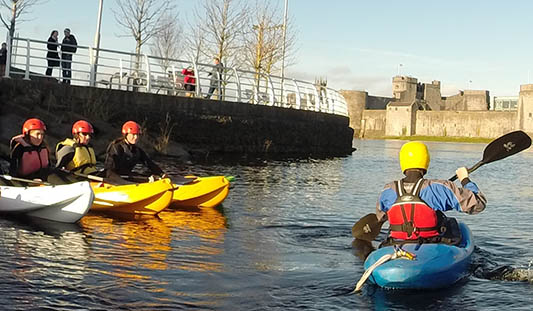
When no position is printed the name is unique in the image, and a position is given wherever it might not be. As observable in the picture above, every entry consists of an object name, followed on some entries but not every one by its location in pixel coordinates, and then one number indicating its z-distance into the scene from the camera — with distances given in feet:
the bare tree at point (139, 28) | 103.09
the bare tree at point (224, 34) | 109.29
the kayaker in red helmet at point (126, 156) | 33.71
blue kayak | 19.27
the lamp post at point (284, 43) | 115.08
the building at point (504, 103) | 340.80
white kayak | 28.37
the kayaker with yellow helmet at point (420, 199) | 20.26
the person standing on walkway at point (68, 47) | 61.79
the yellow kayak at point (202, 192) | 35.63
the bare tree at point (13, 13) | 84.29
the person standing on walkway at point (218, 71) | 70.59
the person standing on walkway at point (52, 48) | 63.64
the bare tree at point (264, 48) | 117.60
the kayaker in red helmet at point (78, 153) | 33.24
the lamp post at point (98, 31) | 66.05
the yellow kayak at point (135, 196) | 31.53
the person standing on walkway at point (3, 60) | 68.33
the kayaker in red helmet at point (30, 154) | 31.09
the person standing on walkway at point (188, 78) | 73.97
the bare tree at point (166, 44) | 129.04
